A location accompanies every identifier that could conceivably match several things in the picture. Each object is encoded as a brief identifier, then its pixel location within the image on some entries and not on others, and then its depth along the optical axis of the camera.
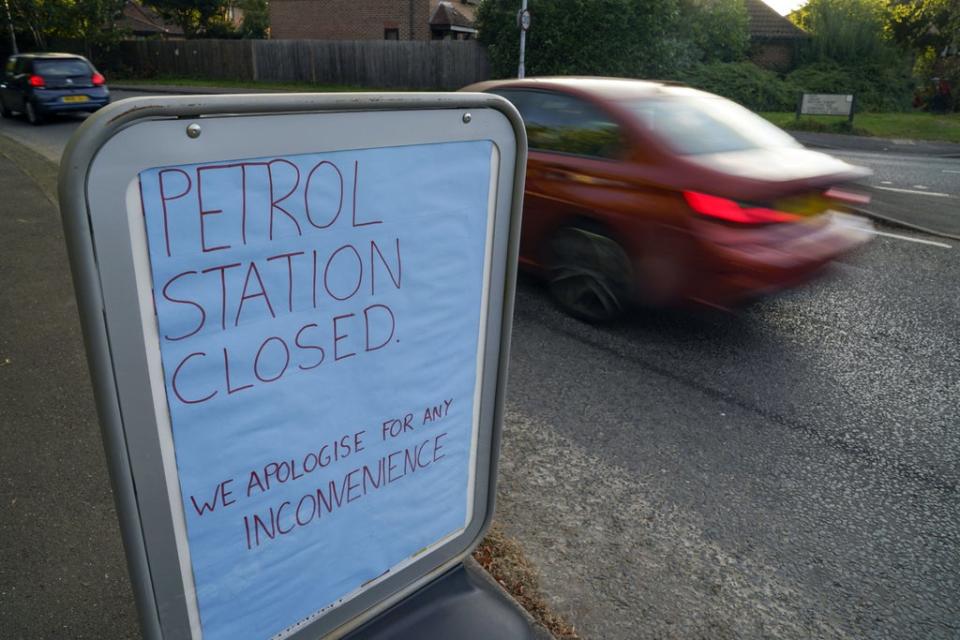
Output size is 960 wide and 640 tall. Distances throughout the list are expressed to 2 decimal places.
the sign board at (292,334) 1.36
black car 16.88
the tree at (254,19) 52.25
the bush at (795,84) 26.58
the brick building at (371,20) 35.78
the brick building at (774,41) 32.85
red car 4.63
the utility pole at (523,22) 23.60
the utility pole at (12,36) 34.84
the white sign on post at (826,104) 20.11
